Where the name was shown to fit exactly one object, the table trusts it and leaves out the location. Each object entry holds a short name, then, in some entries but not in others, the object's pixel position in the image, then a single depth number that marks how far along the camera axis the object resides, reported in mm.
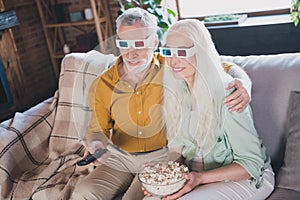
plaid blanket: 1735
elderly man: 1442
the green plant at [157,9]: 2680
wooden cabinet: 3270
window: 2906
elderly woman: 1276
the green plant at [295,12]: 2238
